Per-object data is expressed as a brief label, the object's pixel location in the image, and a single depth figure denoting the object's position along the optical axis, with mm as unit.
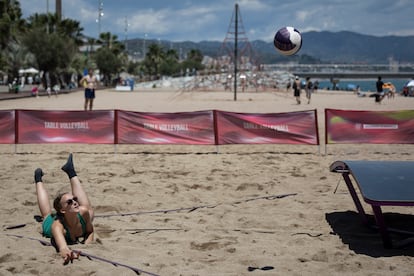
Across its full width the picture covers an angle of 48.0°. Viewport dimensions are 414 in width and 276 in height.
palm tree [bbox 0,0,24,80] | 42781
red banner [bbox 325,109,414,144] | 10734
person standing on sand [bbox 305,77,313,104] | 29859
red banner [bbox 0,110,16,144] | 10805
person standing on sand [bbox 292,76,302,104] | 27159
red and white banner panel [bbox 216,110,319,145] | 10930
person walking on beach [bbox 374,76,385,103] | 28581
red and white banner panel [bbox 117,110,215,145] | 10938
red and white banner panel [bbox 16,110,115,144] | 10844
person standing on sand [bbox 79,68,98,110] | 16422
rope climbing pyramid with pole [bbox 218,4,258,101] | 44219
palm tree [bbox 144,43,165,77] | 116875
